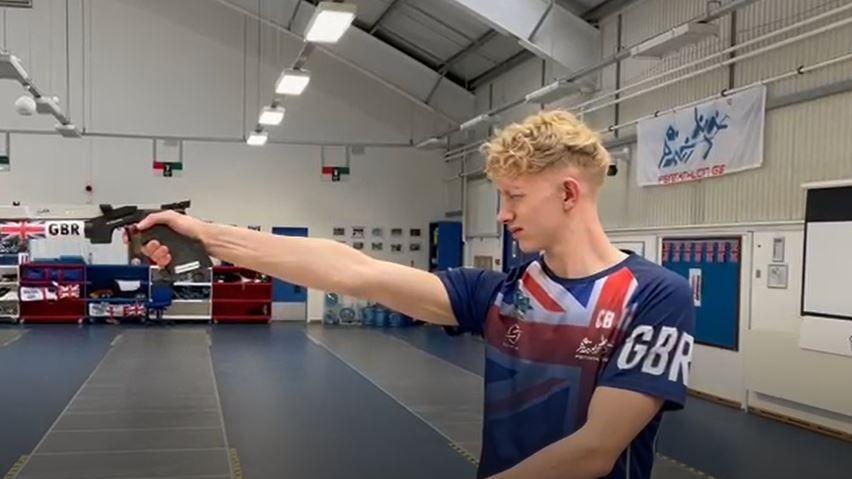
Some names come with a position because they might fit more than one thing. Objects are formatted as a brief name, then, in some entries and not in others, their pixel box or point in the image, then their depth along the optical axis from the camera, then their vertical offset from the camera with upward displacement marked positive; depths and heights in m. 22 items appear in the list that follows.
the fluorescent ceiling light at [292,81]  11.07 +2.00
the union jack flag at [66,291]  17.89 -1.65
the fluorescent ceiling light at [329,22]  8.12 +2.13
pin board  9.73 -0.64
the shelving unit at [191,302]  18.97 -1.95
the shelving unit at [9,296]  17.81 -1.78
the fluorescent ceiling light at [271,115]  14.02 +1.90
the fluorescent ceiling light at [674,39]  8.97 +2.20
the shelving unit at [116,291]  18.14 -1.70
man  1.46 -0.20
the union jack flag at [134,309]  18.12 -2.06
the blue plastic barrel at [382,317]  19.64 -2.29
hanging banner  9.17 +1.13
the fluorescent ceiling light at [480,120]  14.92 +1.99
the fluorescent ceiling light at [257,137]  16.75 +1.78
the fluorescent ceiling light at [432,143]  18.17 +1.89
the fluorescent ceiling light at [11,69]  10.53 +2.02
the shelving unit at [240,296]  19.17 -1.82
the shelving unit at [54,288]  17.92 -1.59
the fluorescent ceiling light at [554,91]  11.70 +2.03
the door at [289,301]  19.92 -1.98
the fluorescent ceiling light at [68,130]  15.93 +1.76
